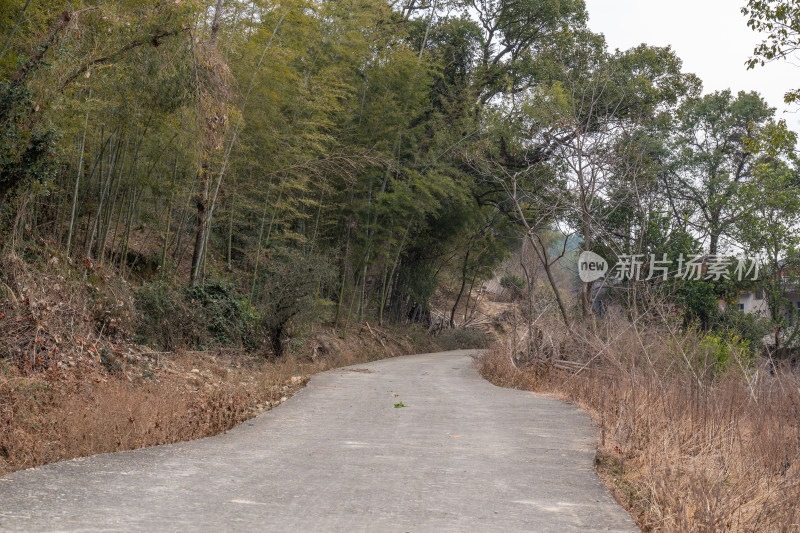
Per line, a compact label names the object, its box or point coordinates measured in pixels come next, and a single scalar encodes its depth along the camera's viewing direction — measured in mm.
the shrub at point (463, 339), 24281
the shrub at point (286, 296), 13242
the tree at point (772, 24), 9352
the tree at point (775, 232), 16891
